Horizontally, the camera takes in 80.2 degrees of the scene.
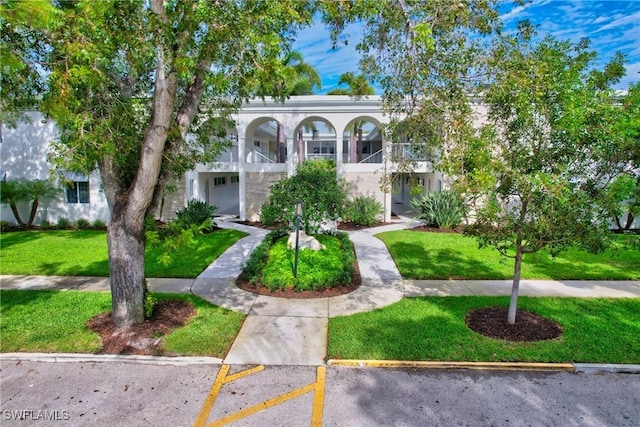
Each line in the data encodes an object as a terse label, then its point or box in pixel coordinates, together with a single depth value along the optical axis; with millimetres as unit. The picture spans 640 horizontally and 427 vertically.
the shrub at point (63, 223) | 15945
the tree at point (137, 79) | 4246
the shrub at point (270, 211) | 10008
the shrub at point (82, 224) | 15894
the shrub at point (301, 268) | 8133
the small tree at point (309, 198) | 9859
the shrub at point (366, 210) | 16094
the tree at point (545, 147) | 4707
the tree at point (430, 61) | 5625
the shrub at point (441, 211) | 14672
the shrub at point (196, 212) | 14219
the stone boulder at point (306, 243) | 10242
